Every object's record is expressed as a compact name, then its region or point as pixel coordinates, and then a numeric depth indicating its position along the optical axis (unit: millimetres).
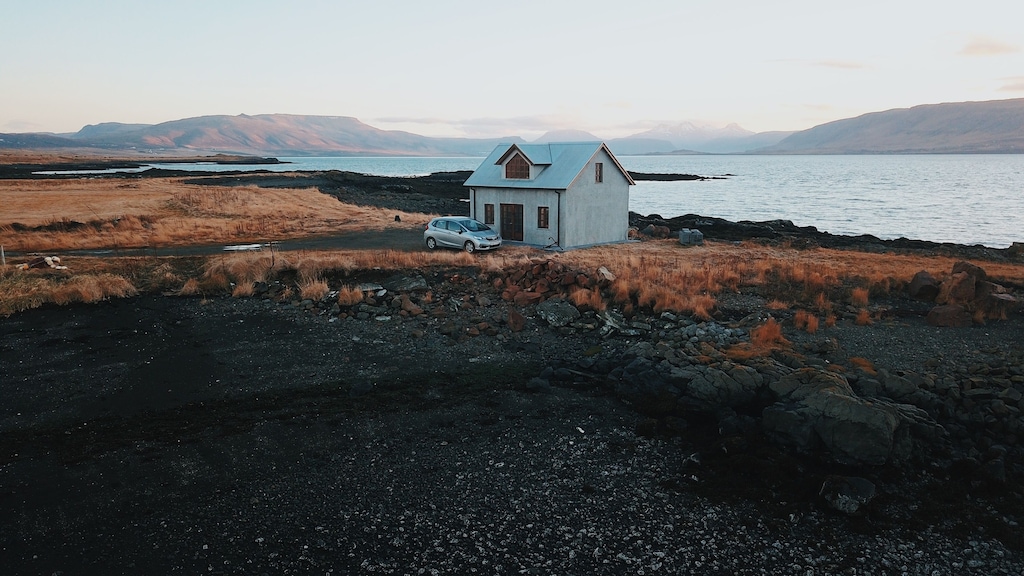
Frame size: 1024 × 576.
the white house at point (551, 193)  31297
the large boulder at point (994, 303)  20406
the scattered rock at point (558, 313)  19781
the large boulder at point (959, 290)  21492
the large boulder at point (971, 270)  22156
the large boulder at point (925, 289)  22828
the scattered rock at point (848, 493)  10250
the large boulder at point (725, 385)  13883
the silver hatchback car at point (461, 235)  29922
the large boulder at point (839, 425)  11695
